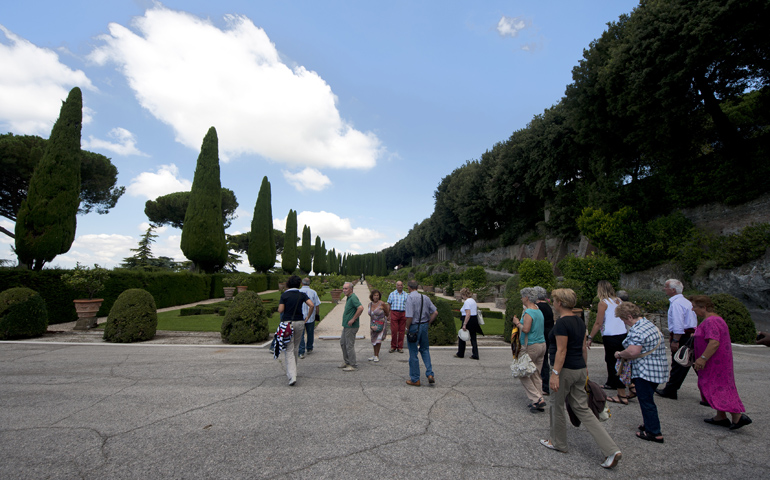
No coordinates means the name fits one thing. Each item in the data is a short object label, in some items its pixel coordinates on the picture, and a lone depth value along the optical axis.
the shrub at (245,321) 8.91
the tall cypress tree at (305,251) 54.47
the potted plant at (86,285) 10.98
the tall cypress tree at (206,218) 23.23
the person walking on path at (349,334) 6.29
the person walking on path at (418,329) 5.32
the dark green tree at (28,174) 22.09
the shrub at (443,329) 9.30
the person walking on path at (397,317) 7.92
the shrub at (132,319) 8.98
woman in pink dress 3.85
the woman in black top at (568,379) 3.09
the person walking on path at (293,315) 5.29
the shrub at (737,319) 10.19
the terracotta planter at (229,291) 22.25
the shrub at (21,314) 8.94
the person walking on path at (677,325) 5.00
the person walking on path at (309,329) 7.79
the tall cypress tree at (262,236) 32.69
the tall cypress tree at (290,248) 41.44
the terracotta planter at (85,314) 10.92
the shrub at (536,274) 16.91
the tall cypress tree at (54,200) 12.88
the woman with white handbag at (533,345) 4.34
